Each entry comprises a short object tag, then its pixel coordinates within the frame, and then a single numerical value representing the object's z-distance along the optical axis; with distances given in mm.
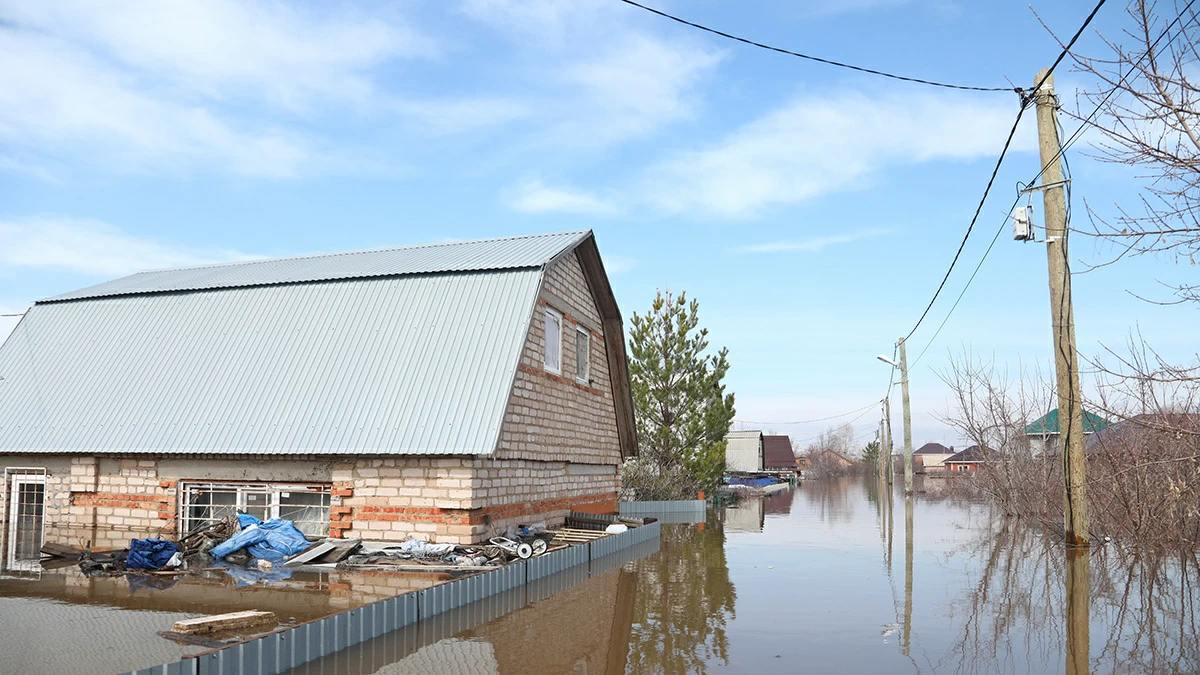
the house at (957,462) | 87125
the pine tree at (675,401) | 31438
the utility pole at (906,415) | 35781
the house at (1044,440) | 21548
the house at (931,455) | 113794
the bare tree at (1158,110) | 6492
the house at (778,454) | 73750
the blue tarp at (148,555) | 11727
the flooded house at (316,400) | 13820
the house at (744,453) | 58781
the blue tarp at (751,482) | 52309
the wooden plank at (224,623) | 7852
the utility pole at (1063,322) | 13695
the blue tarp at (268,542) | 12656
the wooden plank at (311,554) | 12391
